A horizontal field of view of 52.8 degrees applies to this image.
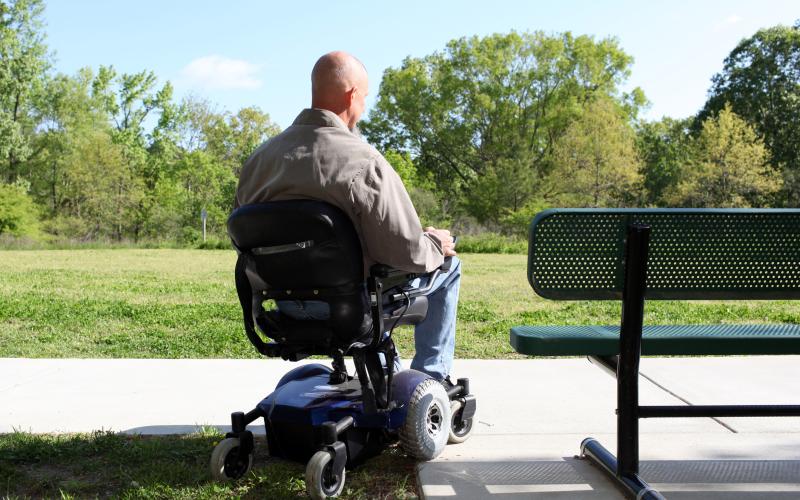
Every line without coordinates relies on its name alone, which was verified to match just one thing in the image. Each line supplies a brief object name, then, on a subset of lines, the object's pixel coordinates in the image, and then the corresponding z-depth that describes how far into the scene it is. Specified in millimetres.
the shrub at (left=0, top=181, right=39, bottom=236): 37344
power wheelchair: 2588
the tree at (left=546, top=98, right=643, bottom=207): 43719
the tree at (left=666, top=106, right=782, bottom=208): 39594
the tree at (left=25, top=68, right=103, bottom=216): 45438
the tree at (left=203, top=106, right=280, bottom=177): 51656
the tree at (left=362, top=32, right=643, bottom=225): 54969
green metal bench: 2572
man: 2645
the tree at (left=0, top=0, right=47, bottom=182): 39844
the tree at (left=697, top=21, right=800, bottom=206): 48188
